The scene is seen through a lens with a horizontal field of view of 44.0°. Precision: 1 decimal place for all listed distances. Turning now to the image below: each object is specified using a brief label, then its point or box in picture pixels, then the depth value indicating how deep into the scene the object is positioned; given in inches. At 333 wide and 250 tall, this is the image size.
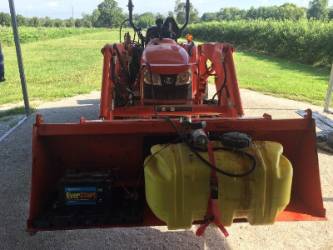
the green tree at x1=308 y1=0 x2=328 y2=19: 2942.2
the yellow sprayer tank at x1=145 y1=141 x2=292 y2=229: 84.1
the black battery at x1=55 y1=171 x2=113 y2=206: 101.0
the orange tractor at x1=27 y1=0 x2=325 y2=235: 84.8
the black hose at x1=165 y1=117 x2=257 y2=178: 82.5
